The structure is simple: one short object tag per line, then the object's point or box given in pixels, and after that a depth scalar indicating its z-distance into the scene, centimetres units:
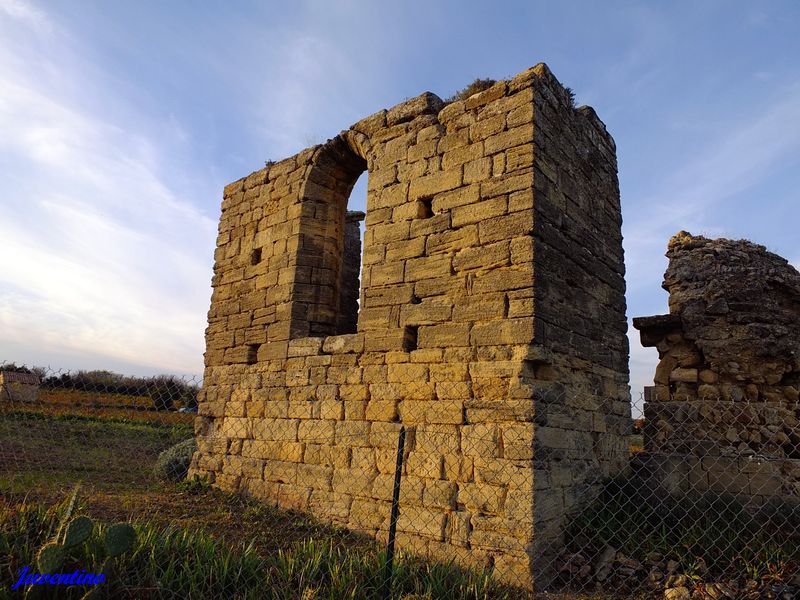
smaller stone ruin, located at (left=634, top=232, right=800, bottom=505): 584
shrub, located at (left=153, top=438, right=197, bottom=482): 788
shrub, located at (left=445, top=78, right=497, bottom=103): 627
